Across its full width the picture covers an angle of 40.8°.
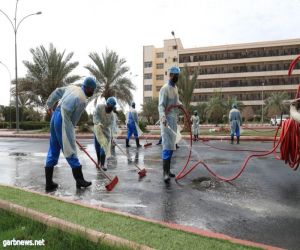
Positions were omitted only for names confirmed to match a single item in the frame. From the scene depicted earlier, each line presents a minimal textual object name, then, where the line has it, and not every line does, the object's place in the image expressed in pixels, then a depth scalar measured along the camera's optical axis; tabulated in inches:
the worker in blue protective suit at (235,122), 619.5
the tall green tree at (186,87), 1099.9
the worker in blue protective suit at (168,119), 253.9
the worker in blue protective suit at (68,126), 216.1
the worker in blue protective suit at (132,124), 550.3
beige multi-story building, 2652.6
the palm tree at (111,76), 1190.3
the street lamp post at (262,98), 2617.1
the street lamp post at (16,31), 1093.4
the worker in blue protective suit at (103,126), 316.8
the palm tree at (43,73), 1200.2
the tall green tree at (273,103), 2288.9
